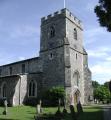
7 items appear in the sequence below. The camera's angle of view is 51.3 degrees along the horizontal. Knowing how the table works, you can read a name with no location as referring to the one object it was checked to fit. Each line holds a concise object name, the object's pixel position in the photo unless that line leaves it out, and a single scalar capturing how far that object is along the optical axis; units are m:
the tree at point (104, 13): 8.09
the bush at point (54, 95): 17.01
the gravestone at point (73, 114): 9.10
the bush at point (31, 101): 18.37
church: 18.10
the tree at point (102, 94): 24.96
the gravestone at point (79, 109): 11.57
